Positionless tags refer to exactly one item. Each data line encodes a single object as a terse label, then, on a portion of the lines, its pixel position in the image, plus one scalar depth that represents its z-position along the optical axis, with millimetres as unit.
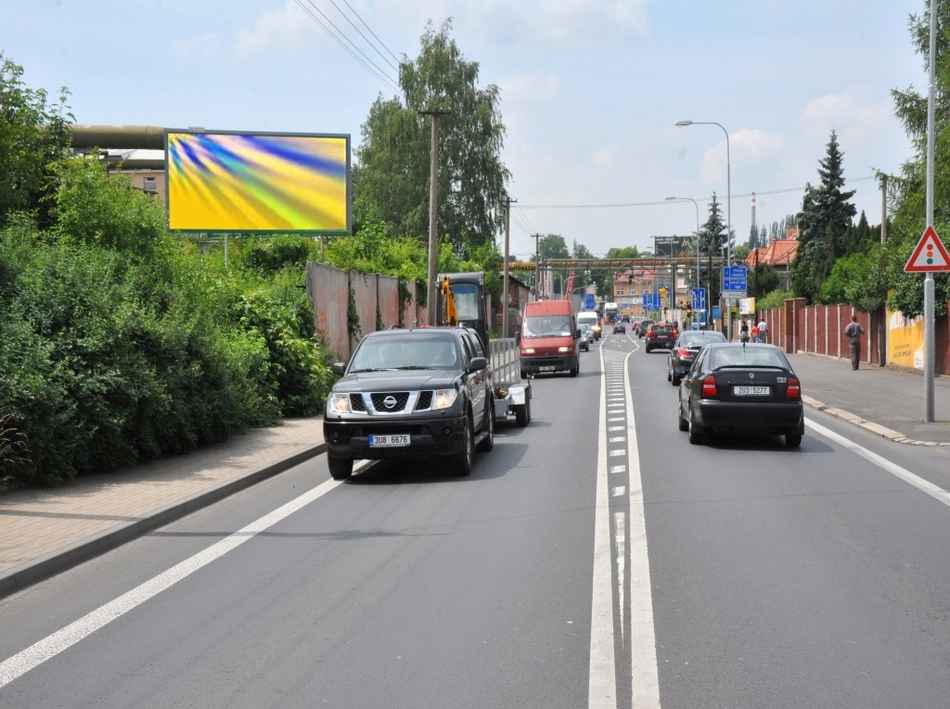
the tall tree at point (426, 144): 58844
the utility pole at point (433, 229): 31875
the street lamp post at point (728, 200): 52662
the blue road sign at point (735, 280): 49750
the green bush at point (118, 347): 11250
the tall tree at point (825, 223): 74875
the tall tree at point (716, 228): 117062
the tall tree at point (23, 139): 18750
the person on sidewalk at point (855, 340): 35656
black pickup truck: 12312
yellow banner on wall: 33219
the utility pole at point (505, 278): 62250
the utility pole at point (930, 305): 17938
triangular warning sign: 17688
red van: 36531
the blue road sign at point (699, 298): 75125
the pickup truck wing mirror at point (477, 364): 13758
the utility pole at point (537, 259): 104688
